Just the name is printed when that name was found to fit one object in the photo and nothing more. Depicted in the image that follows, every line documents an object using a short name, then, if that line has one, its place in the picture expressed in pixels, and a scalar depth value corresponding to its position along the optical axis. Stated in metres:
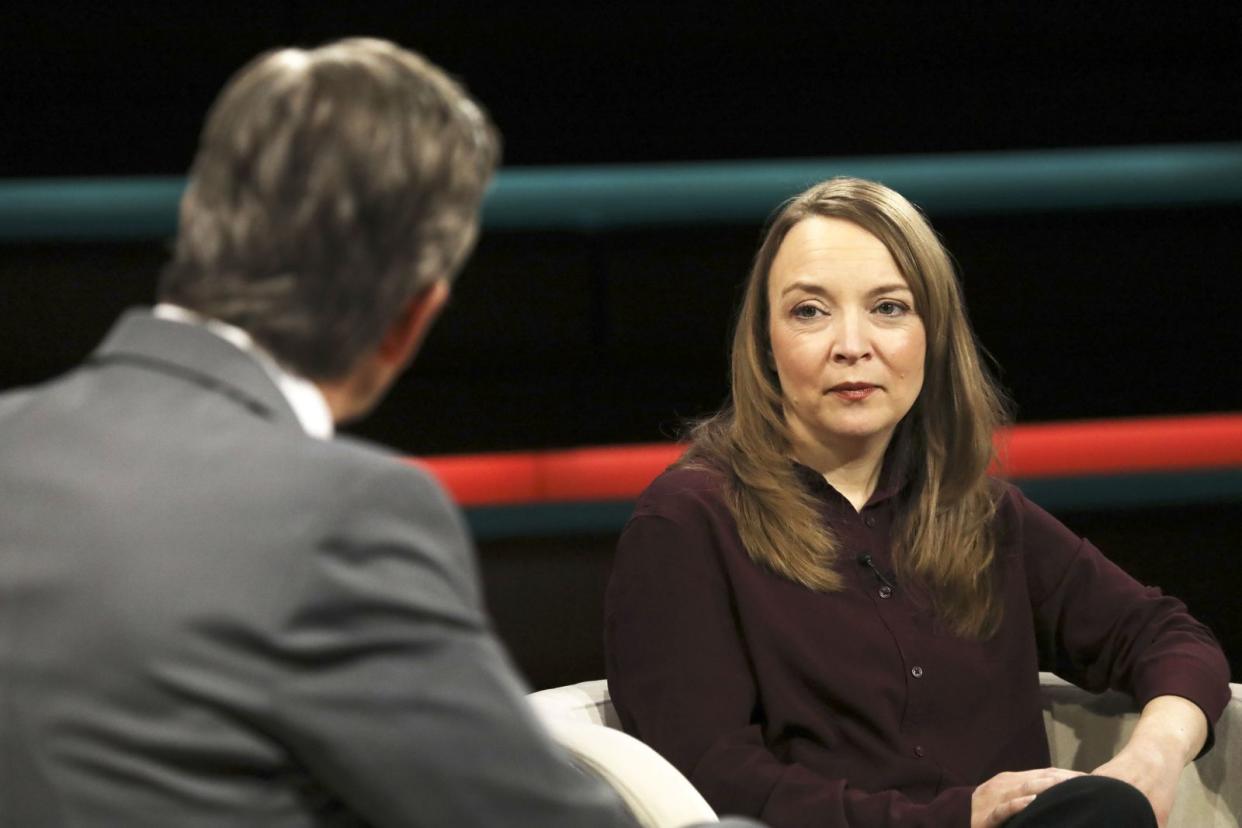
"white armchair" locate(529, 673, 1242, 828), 6.29
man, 5.00
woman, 6.34
